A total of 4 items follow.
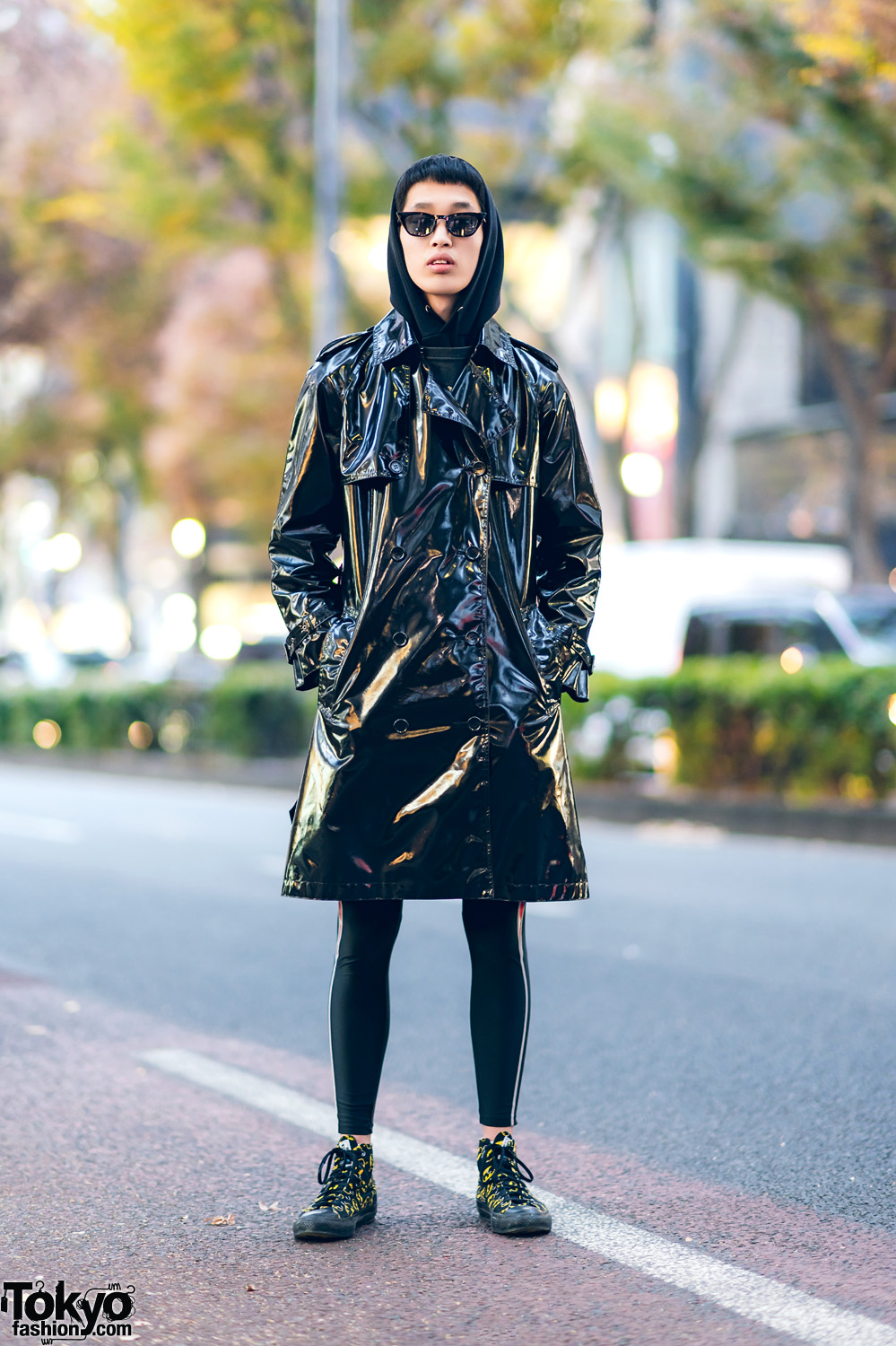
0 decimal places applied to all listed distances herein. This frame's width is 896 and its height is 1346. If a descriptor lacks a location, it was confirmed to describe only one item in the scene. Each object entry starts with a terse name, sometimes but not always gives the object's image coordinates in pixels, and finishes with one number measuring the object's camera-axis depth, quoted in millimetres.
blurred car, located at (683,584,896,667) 14766
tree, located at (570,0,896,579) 14602
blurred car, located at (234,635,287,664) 27406
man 3365
